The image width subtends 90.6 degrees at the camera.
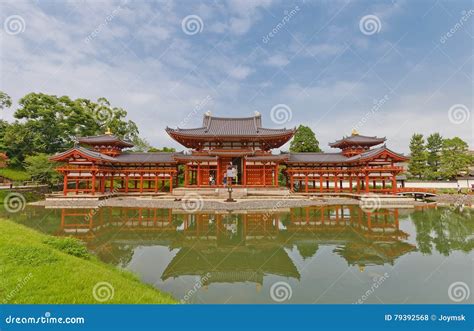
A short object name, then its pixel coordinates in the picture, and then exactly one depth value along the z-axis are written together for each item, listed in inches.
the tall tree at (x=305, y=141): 1694.1
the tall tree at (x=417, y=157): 1530.5
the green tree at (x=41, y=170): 1100.5
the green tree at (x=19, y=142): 1323.8
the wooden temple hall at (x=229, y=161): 970.1
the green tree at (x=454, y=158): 1426.9
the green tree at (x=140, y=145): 1914.9
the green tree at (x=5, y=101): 1455.5
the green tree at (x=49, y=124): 1362.0
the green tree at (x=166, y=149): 1538.0
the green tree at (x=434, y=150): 1553.8
